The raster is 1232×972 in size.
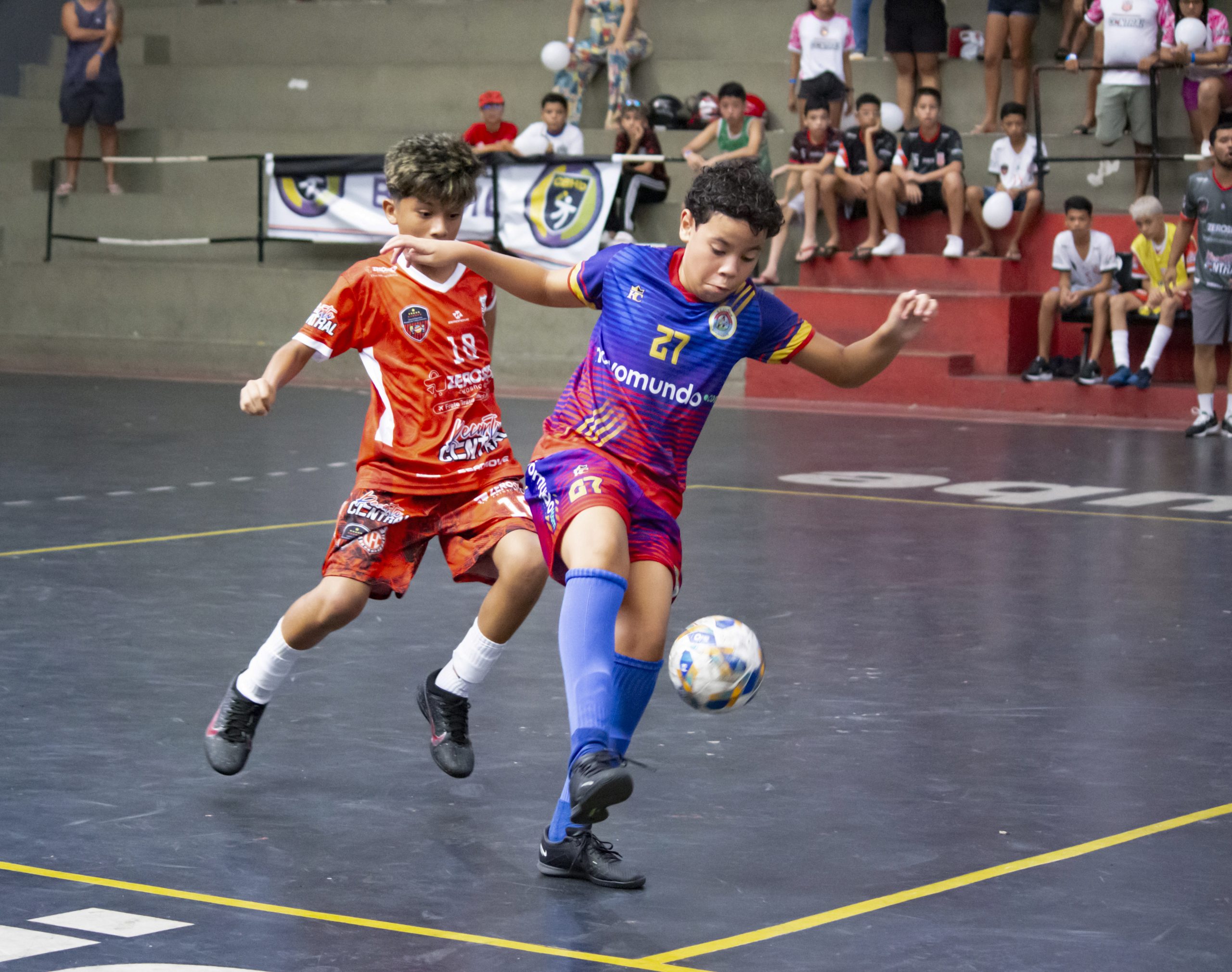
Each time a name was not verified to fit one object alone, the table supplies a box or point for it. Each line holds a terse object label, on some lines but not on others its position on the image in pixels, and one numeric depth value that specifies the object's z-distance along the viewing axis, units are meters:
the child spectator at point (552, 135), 19.72
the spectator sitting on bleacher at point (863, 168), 18.41
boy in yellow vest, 16.31
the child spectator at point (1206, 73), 17.73
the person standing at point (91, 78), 22.67
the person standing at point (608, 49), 21.23
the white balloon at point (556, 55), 21.23
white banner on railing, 19.33
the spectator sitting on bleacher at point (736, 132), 18.86
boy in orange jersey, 5.43
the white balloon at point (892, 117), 19.33
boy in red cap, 20.08
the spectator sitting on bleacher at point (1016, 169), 17.84
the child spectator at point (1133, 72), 18.05
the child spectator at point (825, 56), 19.27
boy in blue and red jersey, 4.52
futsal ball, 4.82
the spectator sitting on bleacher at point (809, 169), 18.78
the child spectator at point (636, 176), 19.41
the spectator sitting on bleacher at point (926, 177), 18.05
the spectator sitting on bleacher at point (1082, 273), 16.64
